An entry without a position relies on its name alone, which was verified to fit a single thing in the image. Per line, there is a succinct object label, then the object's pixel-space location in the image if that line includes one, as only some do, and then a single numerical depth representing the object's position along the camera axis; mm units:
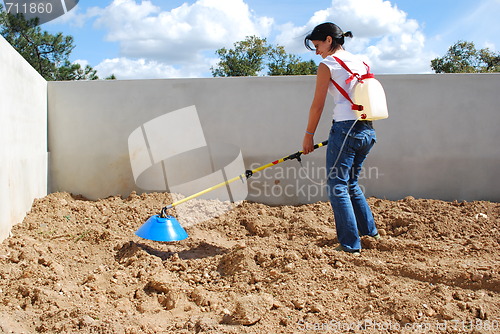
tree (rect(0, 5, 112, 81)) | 14477
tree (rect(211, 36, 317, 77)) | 26094
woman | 3170
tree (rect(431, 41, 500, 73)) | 22234
